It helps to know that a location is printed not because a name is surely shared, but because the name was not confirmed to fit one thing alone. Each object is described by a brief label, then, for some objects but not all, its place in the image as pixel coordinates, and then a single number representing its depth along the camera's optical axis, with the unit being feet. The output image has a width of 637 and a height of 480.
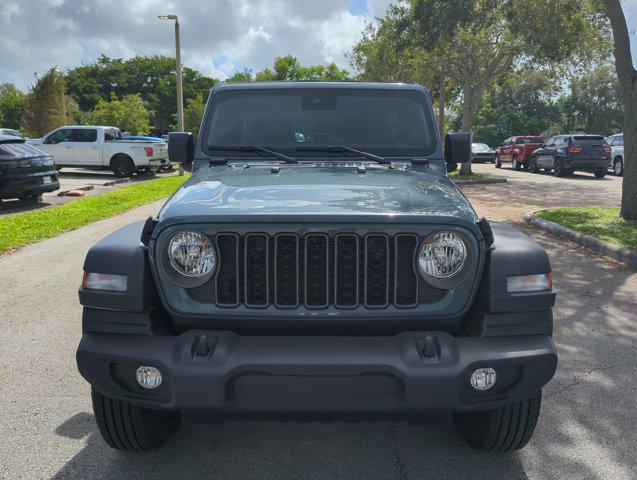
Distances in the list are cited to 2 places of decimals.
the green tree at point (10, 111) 177.37
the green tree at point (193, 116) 144.87
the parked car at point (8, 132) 96.13
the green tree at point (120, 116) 124.06
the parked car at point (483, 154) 123.65
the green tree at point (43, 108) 111.75
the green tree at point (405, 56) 67.72
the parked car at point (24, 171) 41.16
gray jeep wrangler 7.96
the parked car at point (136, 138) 76.41
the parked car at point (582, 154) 73.36
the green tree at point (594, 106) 189.47
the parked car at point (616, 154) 76.18
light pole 77.15
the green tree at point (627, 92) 32.07
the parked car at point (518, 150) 97.25
